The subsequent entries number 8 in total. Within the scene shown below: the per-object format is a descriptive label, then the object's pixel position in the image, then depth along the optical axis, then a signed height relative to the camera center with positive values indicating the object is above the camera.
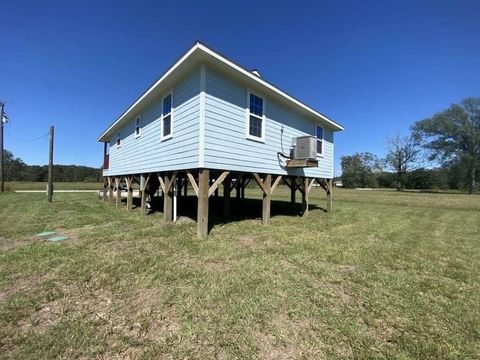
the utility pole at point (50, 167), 14.15 +0.69
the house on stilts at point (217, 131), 6.30 +1.63
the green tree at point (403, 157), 50.88 +5.92
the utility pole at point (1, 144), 22.88 +3.15
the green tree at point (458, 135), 45.75 +10.03
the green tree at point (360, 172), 72.79 +3.98
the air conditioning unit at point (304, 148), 8.73 +1.29
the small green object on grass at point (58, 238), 5.99 -1.43
